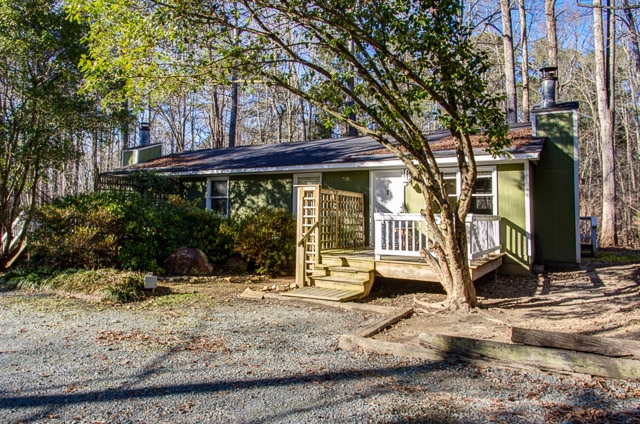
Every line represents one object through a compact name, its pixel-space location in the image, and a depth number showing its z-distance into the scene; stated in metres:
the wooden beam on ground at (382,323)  4.67
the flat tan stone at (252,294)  7.03
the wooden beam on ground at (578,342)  3.35
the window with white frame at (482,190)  9.45
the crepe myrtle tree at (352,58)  5.48
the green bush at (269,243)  9.30
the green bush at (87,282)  6.80
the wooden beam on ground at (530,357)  3.33
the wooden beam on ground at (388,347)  3.91
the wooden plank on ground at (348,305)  6.02
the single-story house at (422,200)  8.01
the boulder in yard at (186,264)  9.30
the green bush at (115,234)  8.31
